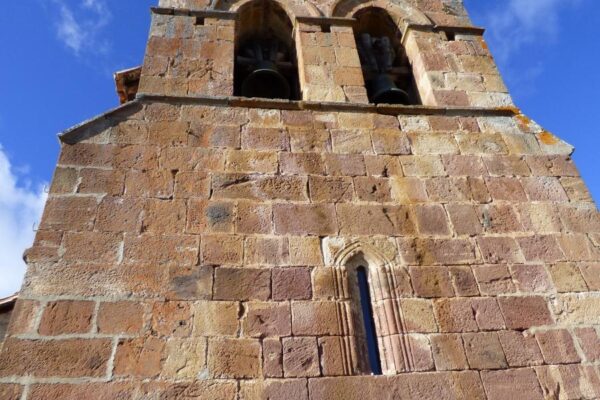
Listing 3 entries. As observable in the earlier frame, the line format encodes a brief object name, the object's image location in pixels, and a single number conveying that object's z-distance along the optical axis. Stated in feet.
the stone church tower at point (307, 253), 9.20
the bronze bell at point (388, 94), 17.01
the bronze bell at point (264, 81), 17.02
